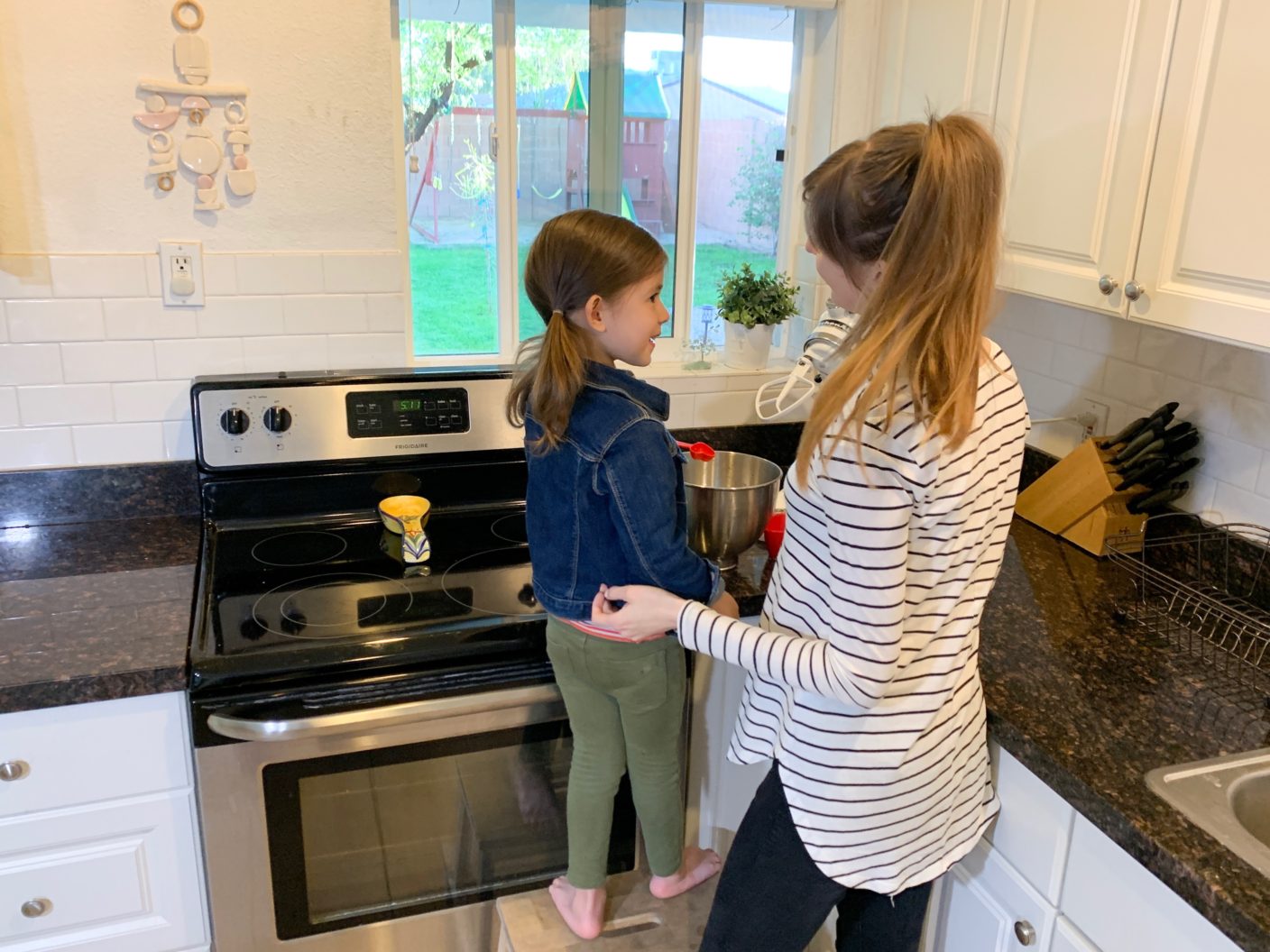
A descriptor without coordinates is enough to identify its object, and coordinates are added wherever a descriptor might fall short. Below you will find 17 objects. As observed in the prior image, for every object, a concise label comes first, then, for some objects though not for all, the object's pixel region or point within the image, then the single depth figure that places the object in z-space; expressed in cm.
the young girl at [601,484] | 130
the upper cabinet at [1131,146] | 122
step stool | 155
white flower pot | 217
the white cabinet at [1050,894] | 105
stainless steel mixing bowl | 159
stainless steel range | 142
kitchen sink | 104
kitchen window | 202
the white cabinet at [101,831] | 137
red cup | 171
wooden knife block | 171
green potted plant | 214
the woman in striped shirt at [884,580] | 97
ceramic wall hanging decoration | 168
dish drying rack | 141
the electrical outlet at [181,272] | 176
